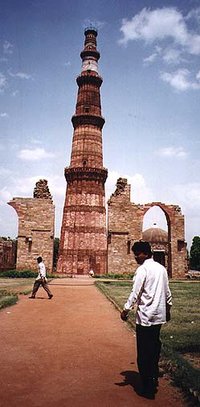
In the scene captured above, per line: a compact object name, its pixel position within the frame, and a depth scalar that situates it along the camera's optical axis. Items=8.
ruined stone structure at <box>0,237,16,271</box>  28.65
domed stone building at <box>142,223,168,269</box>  40.03
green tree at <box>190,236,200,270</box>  46.74
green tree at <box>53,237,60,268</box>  45.73
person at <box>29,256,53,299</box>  11.62
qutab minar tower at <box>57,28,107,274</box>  28.00
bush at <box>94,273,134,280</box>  24.98
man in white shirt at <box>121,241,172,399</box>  3.77
